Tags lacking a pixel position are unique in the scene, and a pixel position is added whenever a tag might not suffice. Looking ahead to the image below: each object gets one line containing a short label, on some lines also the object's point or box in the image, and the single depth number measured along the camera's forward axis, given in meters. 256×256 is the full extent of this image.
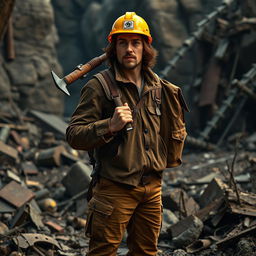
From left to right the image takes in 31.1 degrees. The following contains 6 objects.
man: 3.11
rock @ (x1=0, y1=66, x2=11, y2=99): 12.16
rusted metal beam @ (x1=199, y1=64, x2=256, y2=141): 11.09
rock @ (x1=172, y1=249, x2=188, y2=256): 4.71
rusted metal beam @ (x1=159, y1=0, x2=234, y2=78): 12.21
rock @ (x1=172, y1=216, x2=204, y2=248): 5.05
